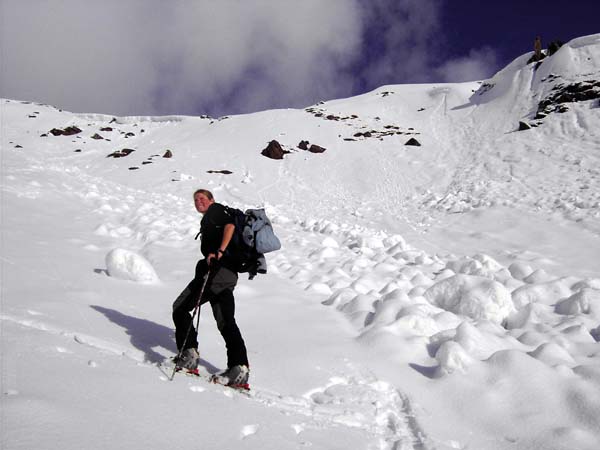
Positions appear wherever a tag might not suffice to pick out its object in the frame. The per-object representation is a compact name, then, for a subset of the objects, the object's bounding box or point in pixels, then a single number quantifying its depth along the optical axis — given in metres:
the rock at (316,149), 26.14
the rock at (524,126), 20.12
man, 2.96
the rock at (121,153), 28.47
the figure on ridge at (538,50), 30.78
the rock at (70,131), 39.19
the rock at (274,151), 25.30
